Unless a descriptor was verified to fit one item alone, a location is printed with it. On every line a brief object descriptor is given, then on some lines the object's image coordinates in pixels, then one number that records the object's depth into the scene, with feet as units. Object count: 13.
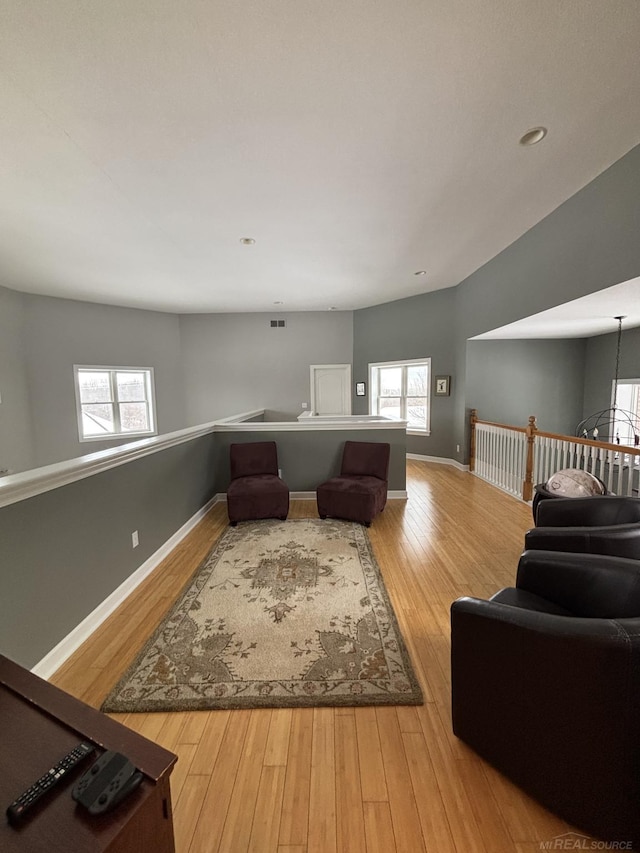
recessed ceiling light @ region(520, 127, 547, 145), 7.20
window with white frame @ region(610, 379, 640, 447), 18.34
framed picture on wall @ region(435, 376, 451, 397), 20.33
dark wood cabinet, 2.10
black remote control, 2.19
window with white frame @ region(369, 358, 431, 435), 21.76
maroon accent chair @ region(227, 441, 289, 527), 11.98
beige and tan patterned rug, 5.48
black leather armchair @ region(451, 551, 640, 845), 3.32
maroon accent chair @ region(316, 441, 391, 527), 11.80
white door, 24.49
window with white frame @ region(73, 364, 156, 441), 20.29
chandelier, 18.56
